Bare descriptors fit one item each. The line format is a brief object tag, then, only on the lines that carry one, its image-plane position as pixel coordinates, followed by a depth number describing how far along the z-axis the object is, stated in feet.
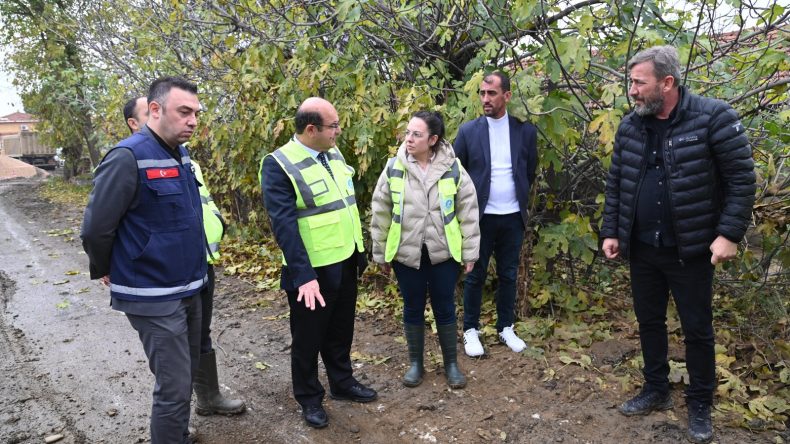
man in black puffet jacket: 10.00
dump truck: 130.41
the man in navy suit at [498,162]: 14.01
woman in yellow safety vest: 12.65
